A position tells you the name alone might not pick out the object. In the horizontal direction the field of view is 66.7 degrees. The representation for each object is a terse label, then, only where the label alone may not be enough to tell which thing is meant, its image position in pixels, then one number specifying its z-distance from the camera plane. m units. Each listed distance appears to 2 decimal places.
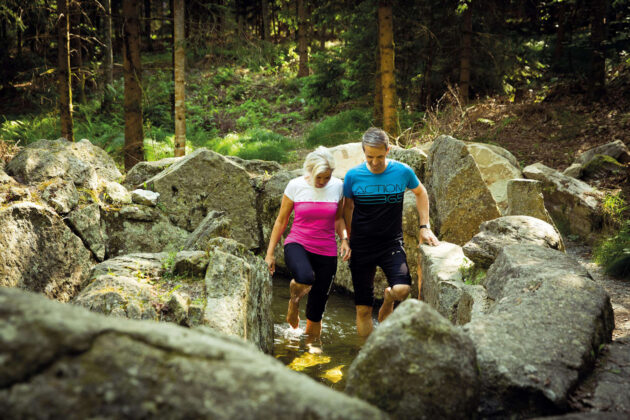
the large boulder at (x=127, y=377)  1.69
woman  5.10
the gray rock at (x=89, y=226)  7.14
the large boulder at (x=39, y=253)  5.74
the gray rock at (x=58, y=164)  7.45
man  4.98
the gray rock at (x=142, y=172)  9.52
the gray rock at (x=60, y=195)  6.95
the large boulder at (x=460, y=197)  7.83
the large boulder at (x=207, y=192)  9.02
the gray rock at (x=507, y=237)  5.31
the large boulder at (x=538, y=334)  2.64
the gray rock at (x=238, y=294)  4.59
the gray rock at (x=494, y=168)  10.63
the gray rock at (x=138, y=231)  7.91
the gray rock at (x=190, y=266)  5.25
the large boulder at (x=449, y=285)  4.59
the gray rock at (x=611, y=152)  10.99
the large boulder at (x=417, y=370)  2.35
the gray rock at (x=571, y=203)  9.03
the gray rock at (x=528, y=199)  7.72
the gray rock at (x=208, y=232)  6.47
